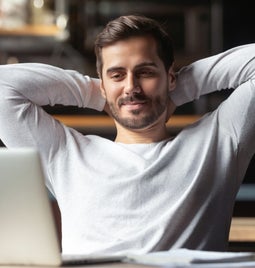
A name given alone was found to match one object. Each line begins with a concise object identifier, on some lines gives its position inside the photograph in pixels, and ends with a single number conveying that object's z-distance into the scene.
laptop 1.72
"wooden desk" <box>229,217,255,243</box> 2.72
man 2.27
